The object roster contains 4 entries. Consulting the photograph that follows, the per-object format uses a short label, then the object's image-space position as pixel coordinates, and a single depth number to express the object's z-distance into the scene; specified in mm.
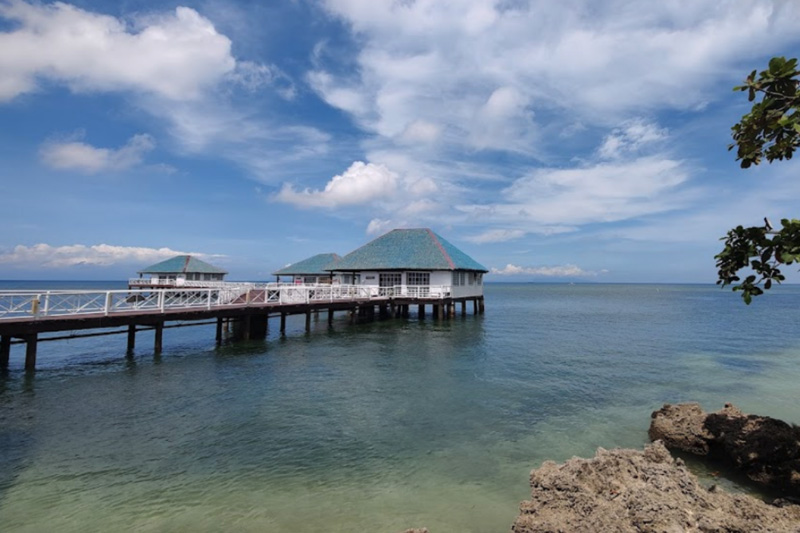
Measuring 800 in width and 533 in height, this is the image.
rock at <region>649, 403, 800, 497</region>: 6824
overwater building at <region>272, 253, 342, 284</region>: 45812
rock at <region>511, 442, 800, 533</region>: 4293
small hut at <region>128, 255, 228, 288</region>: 49844
